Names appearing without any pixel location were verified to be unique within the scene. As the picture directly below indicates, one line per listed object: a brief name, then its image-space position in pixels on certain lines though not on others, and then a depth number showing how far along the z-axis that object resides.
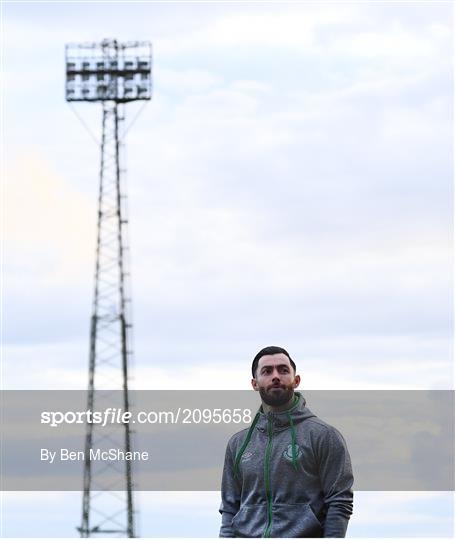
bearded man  15.14
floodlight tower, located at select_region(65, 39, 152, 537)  63.22
